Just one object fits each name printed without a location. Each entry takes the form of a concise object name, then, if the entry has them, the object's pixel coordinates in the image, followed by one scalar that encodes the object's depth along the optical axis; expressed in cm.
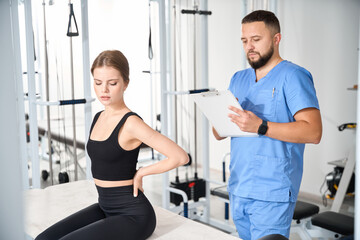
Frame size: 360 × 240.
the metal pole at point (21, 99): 150
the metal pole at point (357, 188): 102
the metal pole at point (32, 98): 210
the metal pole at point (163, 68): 274
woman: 132
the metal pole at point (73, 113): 250
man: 148
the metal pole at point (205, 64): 303
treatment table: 140
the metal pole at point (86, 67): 223
